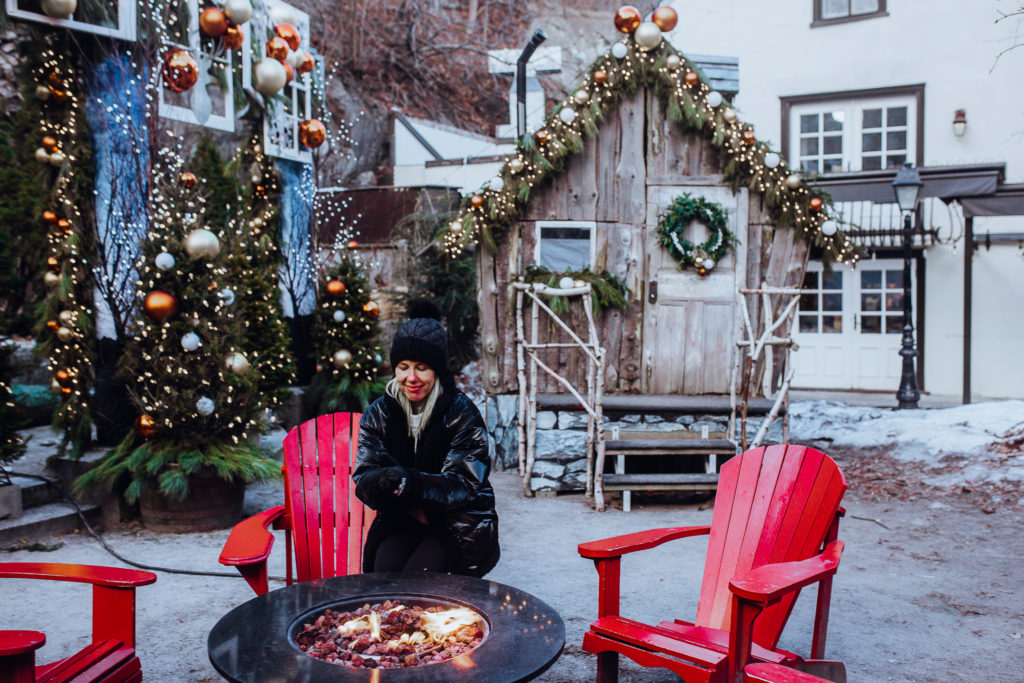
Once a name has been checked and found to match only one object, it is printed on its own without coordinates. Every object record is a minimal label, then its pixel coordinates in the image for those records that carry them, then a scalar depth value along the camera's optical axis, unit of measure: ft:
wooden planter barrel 18.86
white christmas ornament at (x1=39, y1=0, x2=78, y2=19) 18.04
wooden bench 22.29
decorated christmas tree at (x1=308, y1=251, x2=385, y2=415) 29.48
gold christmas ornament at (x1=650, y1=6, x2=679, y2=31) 24.58
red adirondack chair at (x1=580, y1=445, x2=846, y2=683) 8.32
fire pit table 6.67
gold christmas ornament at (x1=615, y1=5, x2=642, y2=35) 24.82
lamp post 33.83
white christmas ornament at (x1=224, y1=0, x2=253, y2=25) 20.77
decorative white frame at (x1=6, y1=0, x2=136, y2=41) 18.56
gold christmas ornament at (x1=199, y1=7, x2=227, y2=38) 20.65
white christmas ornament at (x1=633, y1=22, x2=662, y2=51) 25.18
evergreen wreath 25.98
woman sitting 10.23
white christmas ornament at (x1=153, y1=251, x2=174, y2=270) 18.35
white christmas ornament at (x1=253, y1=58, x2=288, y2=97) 22.25
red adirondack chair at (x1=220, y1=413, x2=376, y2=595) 11.53
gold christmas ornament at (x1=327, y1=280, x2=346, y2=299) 29.22
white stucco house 41.32
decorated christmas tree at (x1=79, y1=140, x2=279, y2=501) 18.49
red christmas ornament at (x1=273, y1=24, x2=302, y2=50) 24.25
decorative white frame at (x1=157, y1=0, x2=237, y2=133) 22.48
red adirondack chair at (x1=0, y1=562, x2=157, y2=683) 7.74
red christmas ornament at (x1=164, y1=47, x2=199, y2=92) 19.92
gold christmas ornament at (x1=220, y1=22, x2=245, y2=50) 21.97
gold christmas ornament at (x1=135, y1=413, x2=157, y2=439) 18.63
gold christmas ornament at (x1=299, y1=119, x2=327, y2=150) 28.12
